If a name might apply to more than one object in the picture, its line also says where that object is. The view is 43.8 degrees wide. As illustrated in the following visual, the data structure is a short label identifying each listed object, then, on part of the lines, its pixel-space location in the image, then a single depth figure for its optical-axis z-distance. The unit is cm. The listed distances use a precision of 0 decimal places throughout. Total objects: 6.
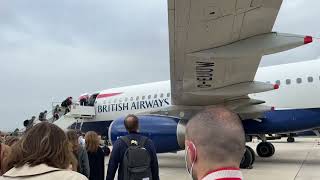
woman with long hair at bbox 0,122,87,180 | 192
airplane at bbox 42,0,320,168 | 607
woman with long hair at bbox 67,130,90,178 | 533
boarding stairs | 1686
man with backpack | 460
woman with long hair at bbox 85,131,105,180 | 583
